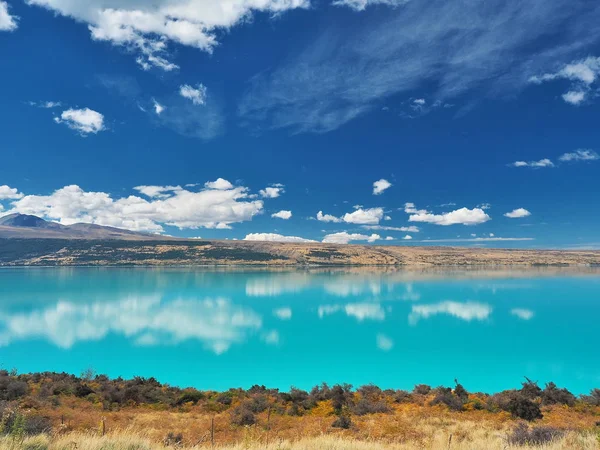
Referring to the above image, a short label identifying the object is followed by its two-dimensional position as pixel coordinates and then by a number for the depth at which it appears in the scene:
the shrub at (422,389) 13.56
